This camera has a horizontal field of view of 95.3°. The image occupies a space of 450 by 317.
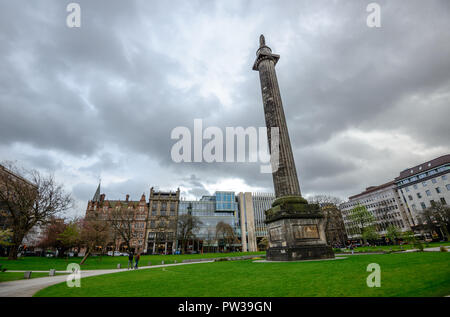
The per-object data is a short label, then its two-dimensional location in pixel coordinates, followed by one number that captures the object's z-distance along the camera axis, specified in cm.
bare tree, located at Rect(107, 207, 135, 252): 5102
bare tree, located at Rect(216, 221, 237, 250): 7012
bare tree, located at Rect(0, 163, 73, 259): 3087
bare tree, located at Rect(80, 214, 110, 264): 3381
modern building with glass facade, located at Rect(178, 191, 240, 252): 8269
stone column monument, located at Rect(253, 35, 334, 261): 1614
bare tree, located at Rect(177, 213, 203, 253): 6438
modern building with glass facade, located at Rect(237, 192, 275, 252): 8850
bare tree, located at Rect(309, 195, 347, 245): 4303
